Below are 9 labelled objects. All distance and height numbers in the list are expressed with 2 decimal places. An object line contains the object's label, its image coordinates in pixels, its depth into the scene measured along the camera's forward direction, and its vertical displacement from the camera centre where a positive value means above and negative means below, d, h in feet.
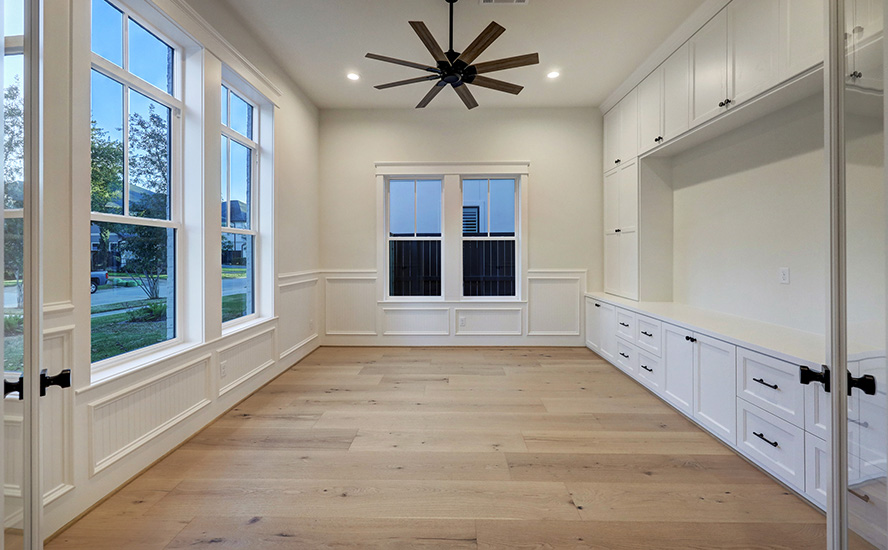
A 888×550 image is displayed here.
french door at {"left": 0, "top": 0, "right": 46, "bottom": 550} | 2.88 -0.01
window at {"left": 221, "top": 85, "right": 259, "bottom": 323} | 10.16 +1.97
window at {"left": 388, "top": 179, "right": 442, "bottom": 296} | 16.47 +1.77
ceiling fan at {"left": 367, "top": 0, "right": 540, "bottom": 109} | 8.09 +5.03
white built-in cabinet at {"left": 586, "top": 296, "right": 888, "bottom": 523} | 3.02 -2.14
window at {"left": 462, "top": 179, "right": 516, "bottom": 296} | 16.37 +1.76
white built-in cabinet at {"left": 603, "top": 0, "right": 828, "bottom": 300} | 6.92 +4.33
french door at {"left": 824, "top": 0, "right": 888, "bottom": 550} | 2.88 +0.00
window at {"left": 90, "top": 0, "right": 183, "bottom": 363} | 6.39 +1.75
